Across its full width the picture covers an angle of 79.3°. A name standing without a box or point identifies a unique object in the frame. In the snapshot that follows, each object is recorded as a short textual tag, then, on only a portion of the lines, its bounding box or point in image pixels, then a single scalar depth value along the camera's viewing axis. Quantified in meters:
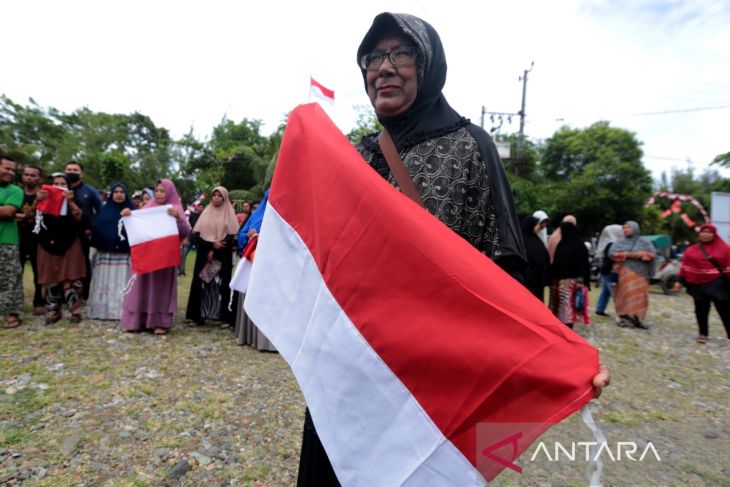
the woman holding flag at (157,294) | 6.27
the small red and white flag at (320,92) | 3.19
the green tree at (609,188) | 25.44
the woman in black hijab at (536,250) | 7.29
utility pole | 26.64
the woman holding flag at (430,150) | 1.53
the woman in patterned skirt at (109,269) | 6.62
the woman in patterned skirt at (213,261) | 6.68
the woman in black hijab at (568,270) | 7.81
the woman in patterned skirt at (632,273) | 8.76
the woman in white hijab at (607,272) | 9.42
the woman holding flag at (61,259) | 6.06
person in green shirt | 5.77
